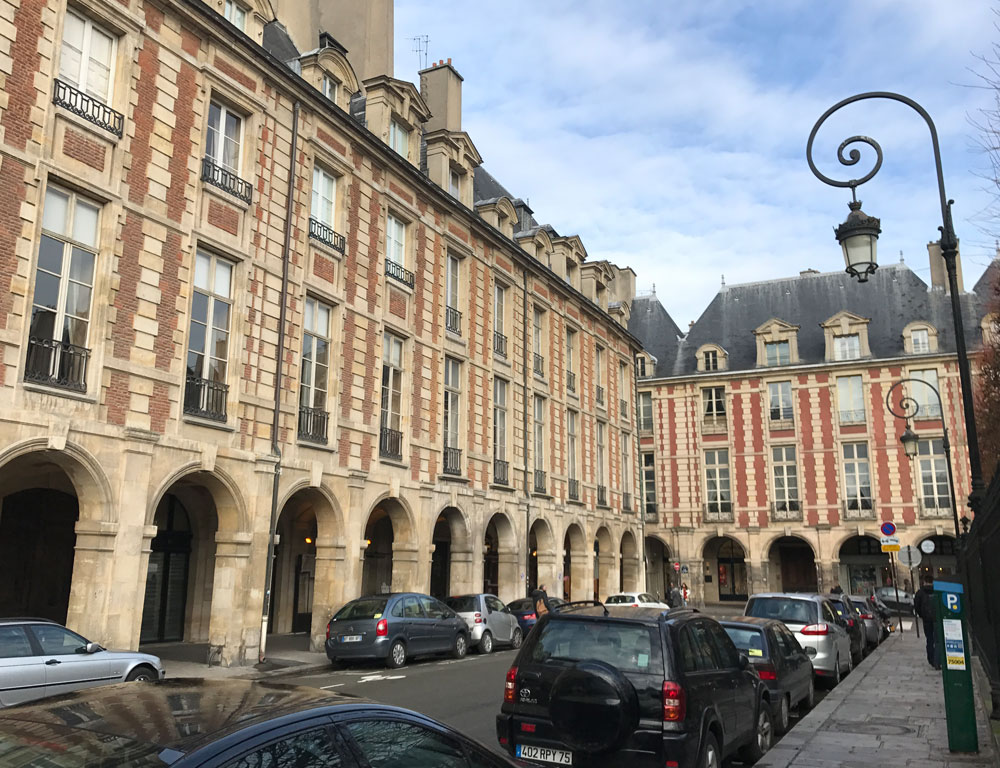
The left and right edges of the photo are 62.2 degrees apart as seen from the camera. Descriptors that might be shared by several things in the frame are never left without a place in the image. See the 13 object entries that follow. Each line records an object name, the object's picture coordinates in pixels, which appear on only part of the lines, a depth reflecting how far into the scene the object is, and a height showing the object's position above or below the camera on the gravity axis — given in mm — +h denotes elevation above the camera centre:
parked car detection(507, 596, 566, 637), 22981 -1399
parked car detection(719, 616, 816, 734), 9805 -1178
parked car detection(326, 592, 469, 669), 15820 -1344
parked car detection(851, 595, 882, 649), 21622 -1489
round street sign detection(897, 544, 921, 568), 21266 +174
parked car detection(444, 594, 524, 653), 19844 -1438
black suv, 5988 -982
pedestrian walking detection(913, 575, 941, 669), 15444 -1094
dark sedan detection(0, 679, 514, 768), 2355 -516
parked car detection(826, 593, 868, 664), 18062 -1328
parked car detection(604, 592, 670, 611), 25500 -1115
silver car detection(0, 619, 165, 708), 9367 -1209
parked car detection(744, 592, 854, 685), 13766 -997
